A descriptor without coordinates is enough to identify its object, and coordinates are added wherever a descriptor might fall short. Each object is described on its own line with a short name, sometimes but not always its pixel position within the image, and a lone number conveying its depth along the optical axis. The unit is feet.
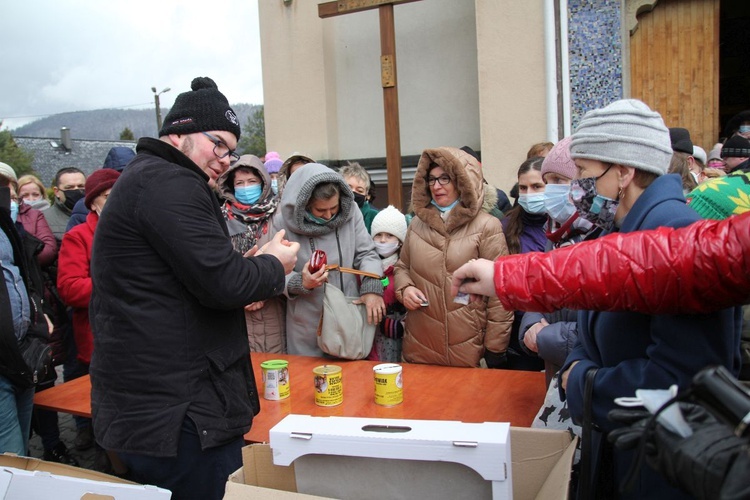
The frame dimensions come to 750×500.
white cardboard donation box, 3.74
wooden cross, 19.62
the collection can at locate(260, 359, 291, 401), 7.75
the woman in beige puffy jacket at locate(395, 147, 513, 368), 9.30
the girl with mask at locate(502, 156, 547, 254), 10.11
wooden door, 18.57
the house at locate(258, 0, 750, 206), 18.17
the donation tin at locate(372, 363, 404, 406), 7.23
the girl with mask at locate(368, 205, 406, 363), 10.61
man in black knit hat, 5.16
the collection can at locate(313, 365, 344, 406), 7.30
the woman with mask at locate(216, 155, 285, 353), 10.50
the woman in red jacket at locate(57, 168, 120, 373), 11.03
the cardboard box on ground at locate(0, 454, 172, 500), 4.48
